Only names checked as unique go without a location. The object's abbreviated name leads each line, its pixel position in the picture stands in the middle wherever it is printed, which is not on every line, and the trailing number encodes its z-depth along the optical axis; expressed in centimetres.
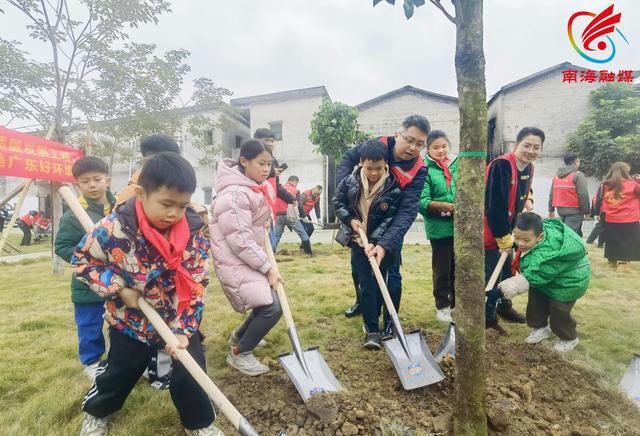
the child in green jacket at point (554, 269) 288
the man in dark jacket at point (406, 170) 283
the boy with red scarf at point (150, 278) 161
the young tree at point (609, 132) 1444
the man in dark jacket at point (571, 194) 633
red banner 418
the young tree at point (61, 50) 596
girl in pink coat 245
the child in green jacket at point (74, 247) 241
